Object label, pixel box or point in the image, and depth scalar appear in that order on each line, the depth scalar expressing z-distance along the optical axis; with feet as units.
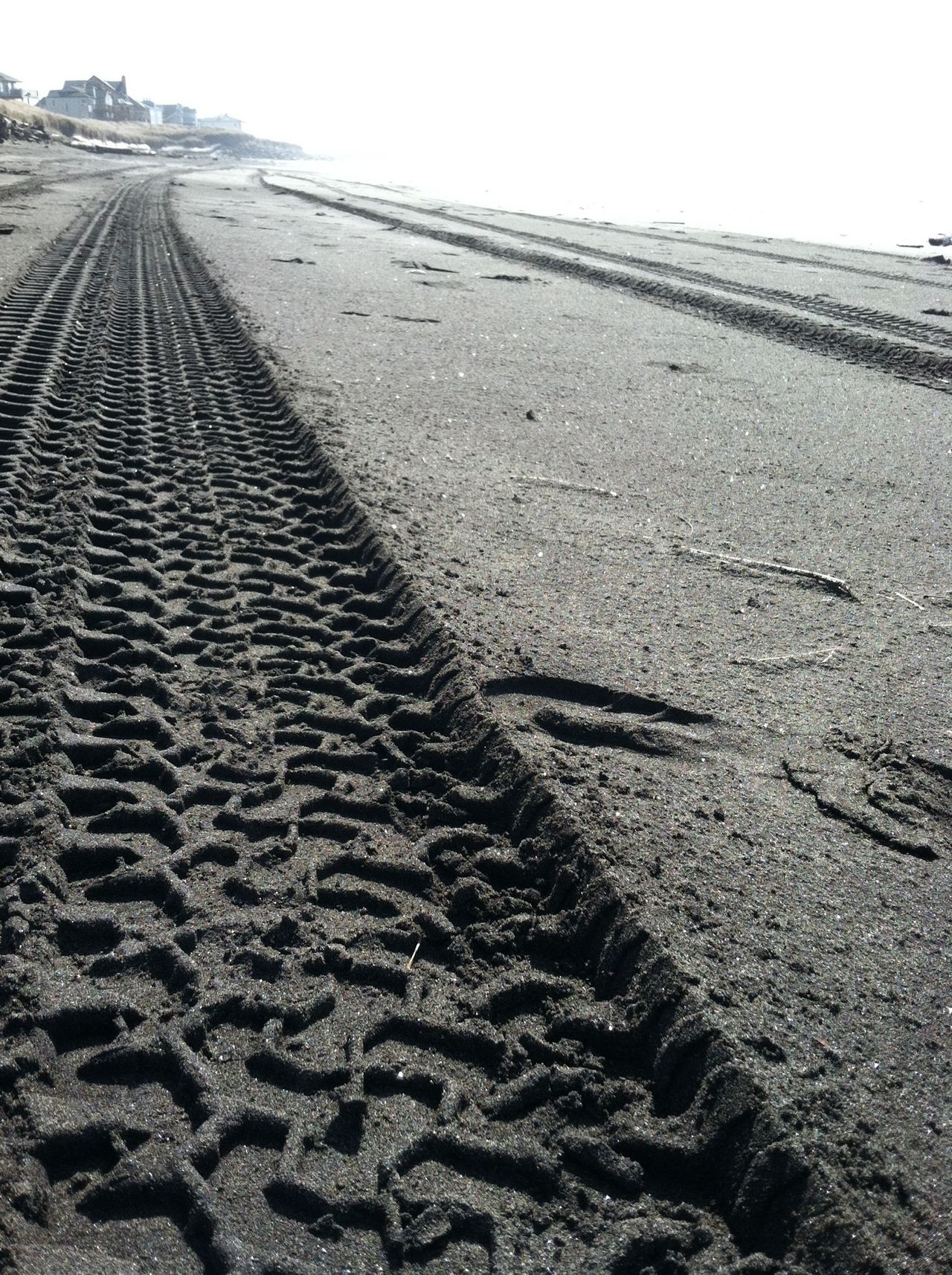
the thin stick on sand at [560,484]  15.51
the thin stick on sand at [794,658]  10.43
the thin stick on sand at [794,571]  12.43
